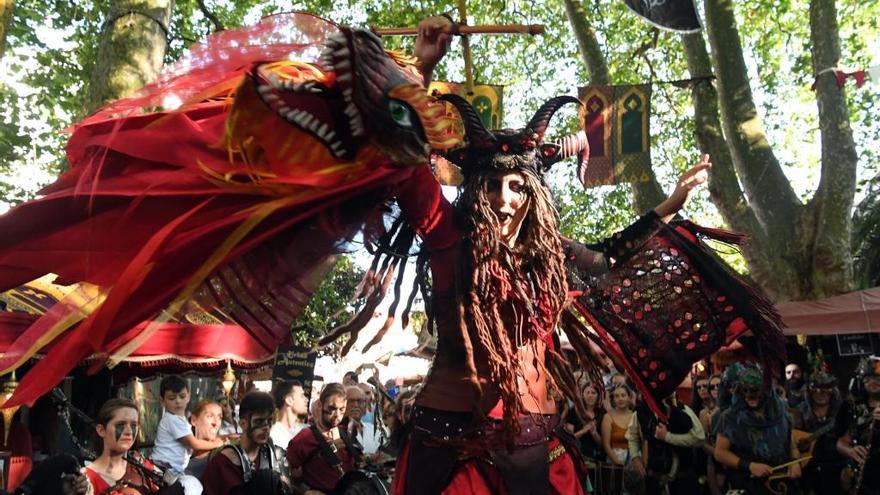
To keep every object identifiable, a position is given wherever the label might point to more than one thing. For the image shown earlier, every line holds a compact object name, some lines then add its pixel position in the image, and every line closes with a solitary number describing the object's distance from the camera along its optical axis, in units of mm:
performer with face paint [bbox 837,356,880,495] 6820
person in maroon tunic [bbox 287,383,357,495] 5621
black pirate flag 8570
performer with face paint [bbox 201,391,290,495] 4980
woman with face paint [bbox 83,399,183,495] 4508
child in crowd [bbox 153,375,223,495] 6516
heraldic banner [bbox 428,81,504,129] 9344
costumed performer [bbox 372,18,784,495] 3178
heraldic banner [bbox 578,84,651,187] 10180
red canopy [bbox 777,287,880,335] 9945
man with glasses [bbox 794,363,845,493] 7238
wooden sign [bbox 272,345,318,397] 7348
